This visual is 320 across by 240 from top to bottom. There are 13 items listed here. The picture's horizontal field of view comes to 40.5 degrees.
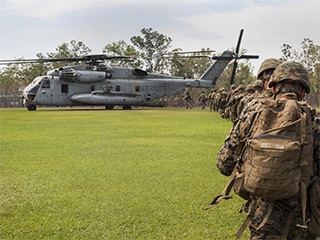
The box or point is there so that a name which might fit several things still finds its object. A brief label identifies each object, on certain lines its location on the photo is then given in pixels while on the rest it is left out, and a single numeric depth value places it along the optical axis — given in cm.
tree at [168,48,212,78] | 5106
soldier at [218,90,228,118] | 1885
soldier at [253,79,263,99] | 889
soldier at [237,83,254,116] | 1127
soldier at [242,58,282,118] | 405
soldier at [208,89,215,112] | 2462
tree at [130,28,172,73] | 5031
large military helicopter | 2486
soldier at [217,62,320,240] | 257
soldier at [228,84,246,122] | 1390
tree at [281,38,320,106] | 4644
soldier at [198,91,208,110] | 2886
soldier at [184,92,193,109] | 3173
